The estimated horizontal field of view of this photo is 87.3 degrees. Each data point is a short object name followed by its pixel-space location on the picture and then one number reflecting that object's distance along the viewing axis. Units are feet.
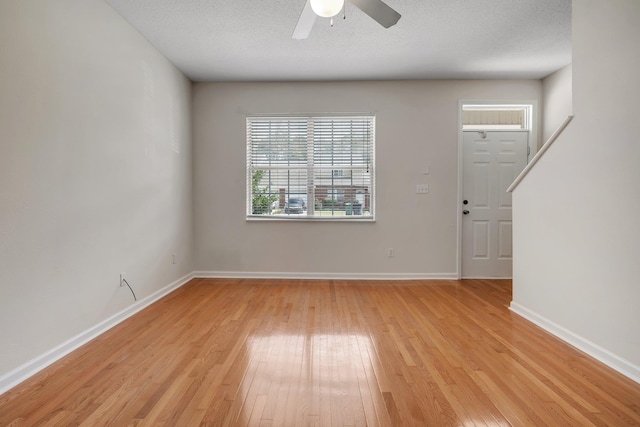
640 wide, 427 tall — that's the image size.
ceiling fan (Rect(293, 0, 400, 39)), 5.76
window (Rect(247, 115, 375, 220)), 14.94
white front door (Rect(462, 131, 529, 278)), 14.80
